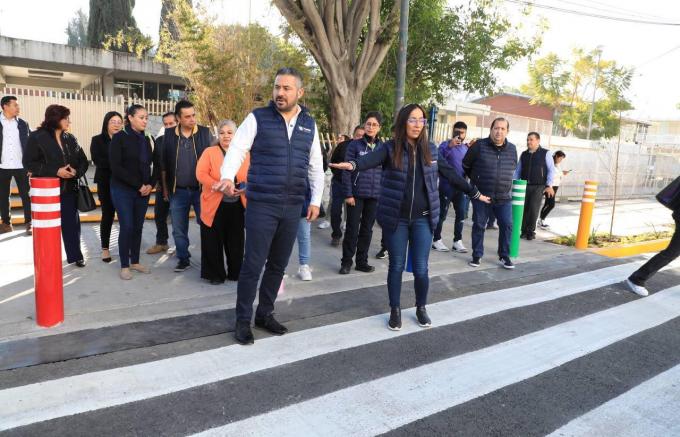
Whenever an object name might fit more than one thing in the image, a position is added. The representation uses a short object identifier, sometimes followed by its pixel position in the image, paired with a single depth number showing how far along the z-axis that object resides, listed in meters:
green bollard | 7.46
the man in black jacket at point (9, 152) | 7.29
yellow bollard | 8.40
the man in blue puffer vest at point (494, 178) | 6.73
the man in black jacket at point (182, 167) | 5.87
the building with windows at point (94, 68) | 19.84
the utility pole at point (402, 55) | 9.37
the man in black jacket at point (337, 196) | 7.76
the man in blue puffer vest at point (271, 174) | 3.77
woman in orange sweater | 5.31
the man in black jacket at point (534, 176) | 9.07
